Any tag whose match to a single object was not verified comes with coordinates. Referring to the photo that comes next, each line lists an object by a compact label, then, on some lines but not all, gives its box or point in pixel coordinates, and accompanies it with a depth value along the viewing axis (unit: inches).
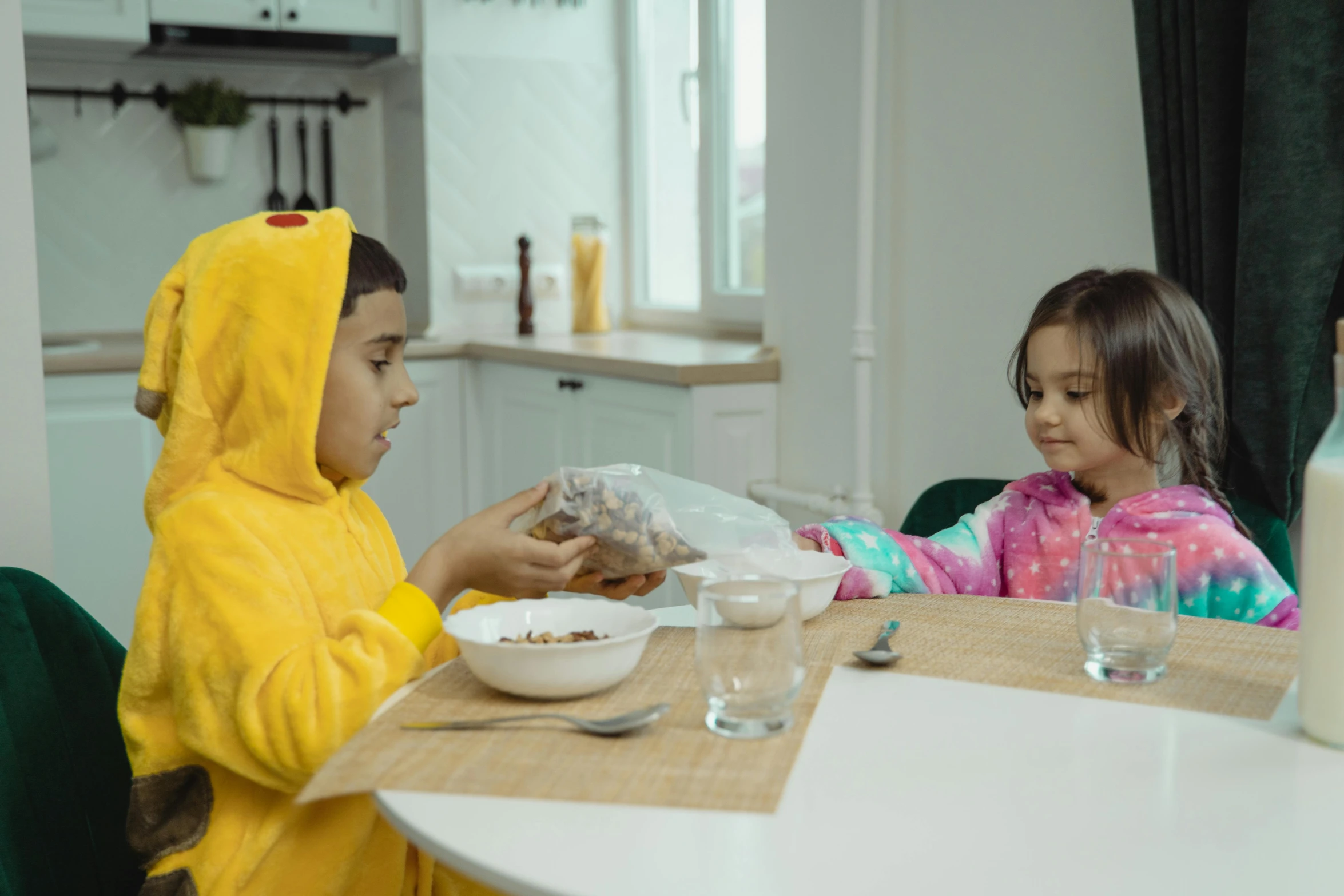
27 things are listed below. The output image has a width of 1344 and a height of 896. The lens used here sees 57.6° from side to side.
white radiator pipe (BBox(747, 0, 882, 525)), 88.9
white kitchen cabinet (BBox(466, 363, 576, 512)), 119.9
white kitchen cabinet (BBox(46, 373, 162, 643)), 113.1
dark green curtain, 59.8
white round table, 25.7
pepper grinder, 141.4
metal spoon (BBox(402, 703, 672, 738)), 32.9
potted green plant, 135.8
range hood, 126.0
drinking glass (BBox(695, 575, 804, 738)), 32.2
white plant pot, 137.1
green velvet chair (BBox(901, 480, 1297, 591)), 72.3
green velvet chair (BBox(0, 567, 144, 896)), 43.0
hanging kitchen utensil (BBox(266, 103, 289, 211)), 143.4
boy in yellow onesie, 38.5
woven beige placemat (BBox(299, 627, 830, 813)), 29.9
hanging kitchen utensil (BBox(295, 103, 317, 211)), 144.3
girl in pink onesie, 52.8
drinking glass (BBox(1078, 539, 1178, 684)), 36.9
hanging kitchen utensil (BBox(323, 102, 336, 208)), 145.4
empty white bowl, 43.7
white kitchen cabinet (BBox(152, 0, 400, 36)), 125.6
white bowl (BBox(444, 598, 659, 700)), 34.5
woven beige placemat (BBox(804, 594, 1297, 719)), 37.0
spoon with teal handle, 39.0
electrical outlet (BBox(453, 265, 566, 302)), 141.6
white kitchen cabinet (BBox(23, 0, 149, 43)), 120.9
